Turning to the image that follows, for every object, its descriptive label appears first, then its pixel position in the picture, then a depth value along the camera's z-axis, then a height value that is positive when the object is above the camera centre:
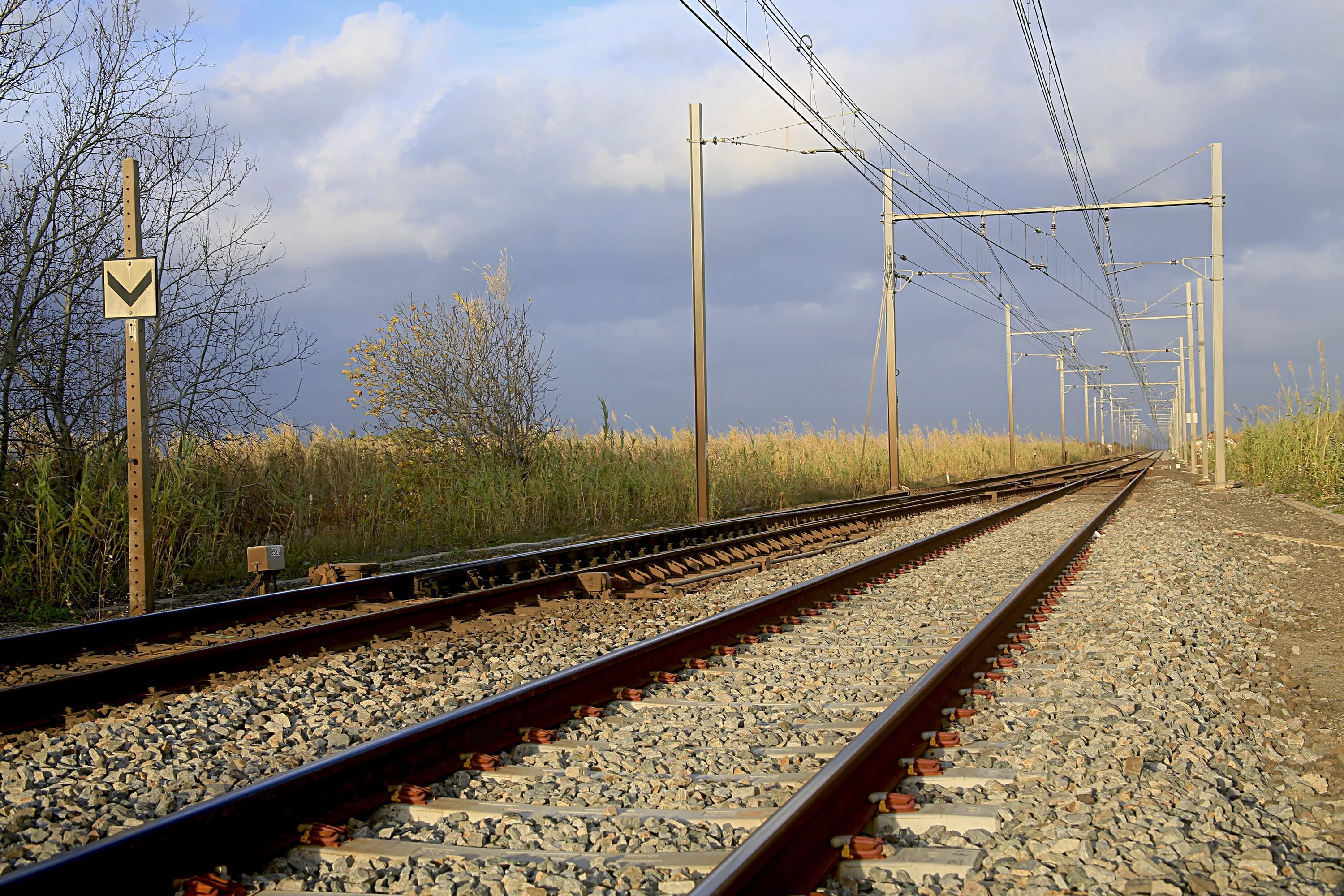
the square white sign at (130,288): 7.62 +1.45
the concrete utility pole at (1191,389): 41.34 +3.00
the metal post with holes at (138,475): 7.67 +0.01
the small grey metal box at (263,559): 8.12 -0.71
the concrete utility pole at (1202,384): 35.47 +2.59
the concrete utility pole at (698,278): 15.47 +3.01
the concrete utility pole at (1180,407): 56.78 +3.01
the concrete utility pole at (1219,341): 24.58 +2.82
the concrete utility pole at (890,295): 24.47 +4.09
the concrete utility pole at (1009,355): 41.75 +4.51
